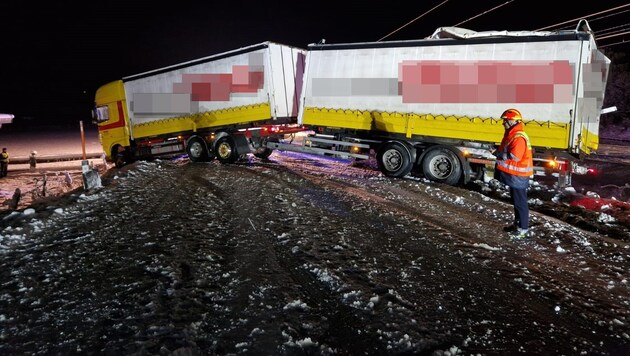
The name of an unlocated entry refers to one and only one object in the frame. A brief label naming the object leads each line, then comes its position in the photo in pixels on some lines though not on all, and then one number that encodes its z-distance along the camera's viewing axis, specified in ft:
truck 39.40
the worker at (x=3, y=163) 53.42
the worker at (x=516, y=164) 18.56
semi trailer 28.04
